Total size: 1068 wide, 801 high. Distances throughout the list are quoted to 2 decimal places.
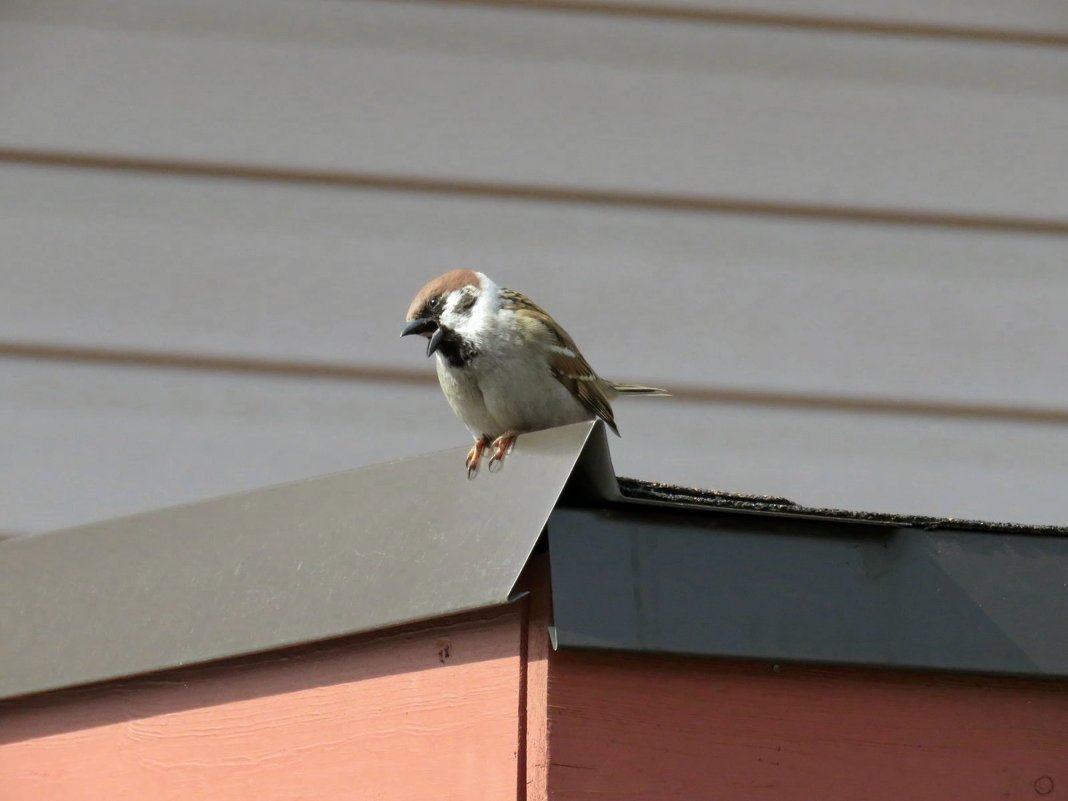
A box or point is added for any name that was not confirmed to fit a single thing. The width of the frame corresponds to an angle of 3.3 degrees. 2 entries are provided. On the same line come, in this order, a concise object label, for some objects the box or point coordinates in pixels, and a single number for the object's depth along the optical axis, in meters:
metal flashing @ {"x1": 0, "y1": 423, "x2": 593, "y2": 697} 9.63
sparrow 9.87
